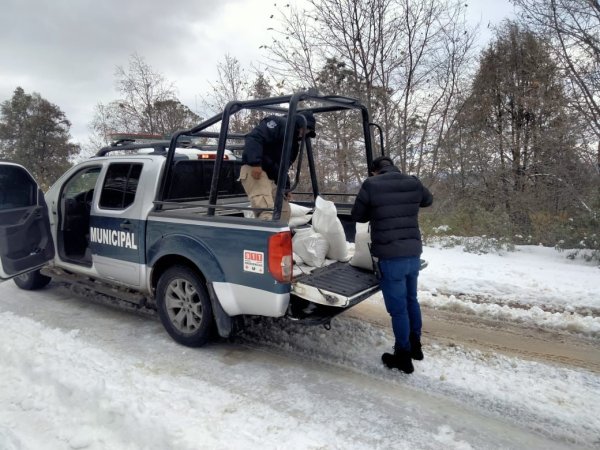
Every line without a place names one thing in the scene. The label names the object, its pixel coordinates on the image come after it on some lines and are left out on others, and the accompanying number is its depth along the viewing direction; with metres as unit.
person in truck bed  4.00
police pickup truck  3.39
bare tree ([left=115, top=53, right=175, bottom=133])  16.47
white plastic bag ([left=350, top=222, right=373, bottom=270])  4.08
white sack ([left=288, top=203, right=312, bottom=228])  4.90
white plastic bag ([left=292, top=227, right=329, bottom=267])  4.04
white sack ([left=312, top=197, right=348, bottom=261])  4.09
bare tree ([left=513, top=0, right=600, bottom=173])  9.67
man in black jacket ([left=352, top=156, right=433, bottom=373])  3.53
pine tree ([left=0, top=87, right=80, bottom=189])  30.22
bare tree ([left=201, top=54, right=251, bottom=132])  13.34
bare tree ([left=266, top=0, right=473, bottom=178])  9.87
